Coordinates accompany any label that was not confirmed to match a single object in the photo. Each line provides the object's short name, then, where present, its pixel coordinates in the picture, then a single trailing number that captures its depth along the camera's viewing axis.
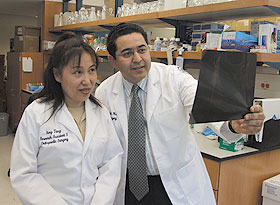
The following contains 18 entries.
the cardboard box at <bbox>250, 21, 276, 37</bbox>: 2.19
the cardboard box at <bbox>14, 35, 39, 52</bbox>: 5.42
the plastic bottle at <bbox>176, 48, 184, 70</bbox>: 2.56
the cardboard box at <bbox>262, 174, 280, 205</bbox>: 2.22
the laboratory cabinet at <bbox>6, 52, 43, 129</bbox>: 5.30
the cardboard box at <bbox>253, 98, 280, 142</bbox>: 2.06
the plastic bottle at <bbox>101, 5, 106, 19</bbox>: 3.92
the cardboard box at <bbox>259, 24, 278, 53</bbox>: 2.11
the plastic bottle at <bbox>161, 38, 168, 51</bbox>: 2.76
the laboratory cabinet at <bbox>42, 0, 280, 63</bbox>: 2.04
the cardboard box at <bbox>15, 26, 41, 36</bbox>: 5.39
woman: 1.25
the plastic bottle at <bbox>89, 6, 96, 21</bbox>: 4.07
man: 1.46
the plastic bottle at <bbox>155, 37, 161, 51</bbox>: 2.82
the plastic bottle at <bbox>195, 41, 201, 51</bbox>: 2.52
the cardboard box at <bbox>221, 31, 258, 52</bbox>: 2.11
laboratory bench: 2.02
